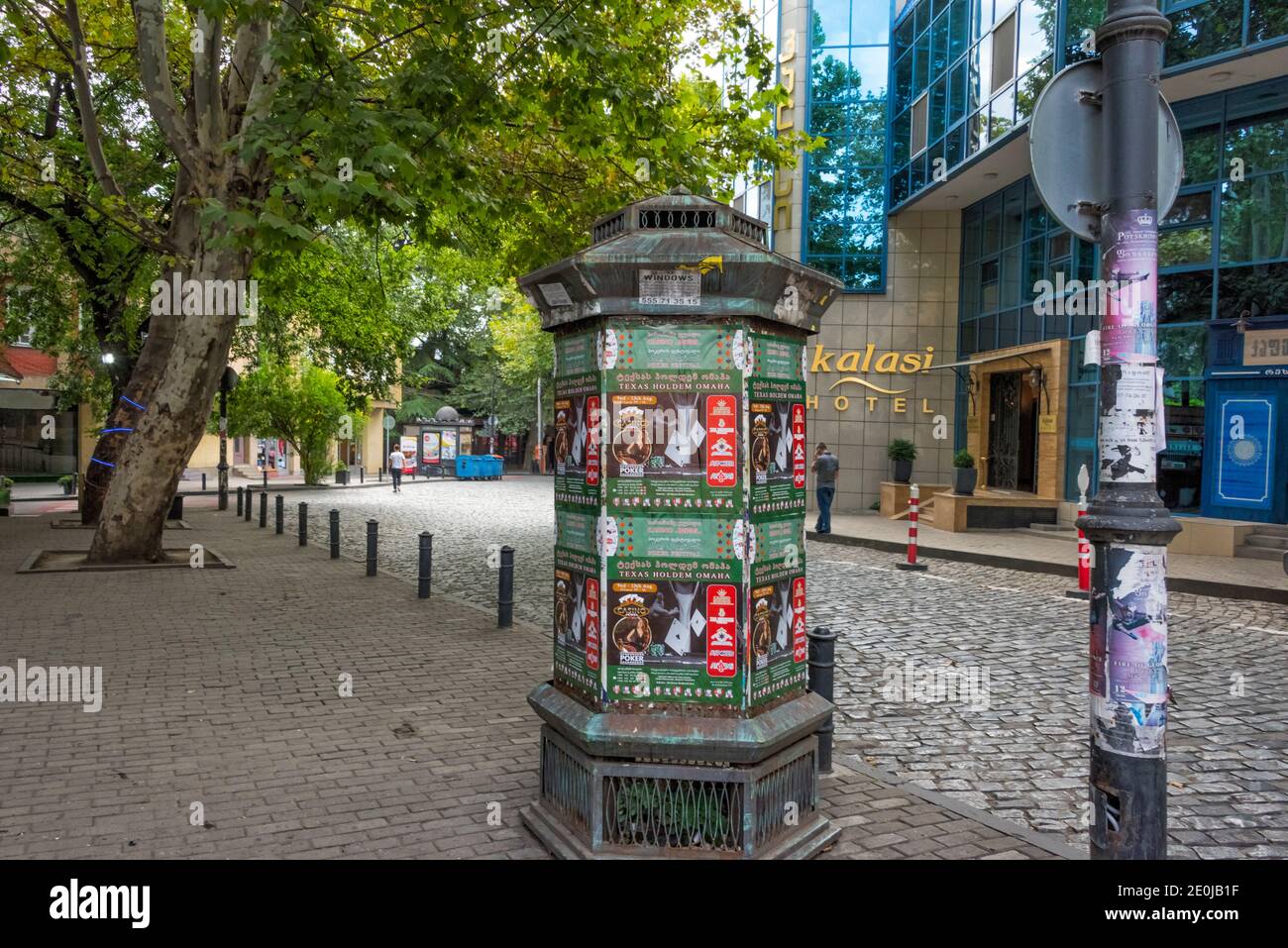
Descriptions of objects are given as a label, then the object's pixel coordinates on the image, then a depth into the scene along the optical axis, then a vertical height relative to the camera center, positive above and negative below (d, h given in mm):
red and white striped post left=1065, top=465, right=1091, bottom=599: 11055 -1462
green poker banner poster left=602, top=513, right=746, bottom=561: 3912 -367
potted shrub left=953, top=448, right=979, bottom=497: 18484 -341
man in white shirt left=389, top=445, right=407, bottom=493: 32625 -435
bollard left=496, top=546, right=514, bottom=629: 9078 -1449
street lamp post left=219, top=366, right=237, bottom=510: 21500 +685
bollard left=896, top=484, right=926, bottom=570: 14047 -1172
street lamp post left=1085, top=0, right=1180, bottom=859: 3039 -149
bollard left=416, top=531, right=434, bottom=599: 10398 -1352
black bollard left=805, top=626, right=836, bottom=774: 5121 -1231
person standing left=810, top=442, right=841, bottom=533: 18641 -516
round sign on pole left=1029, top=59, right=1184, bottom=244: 3252 +1154
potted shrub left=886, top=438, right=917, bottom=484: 22484 +10
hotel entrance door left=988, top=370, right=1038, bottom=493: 20266 +588
